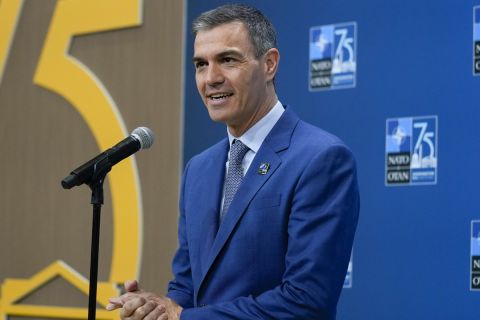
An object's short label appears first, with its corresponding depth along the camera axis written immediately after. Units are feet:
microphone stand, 15.12
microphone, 14.85
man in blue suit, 14.19
